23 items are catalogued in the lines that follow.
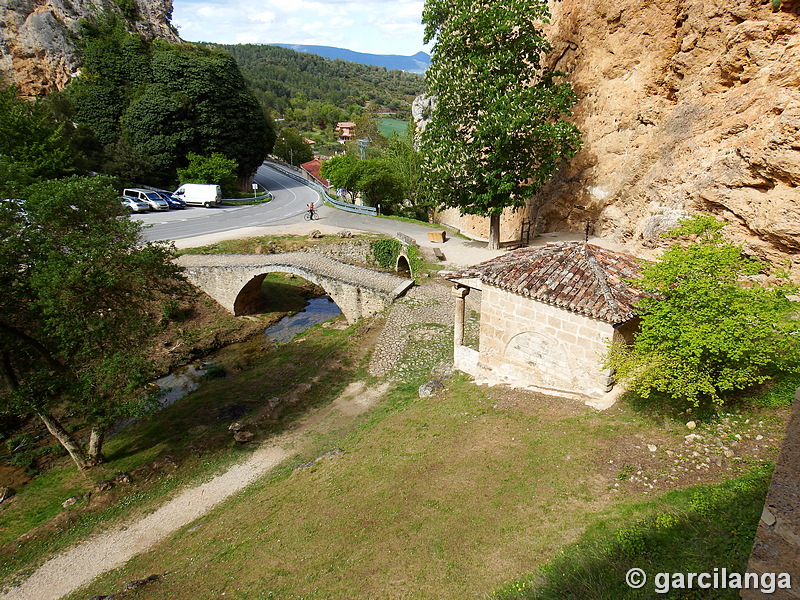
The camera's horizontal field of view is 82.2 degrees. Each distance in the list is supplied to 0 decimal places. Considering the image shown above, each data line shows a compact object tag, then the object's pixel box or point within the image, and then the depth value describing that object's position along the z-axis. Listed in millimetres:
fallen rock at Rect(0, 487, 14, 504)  14471
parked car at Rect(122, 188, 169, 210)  38406
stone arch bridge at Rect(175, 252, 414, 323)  25391
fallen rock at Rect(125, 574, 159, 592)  9414
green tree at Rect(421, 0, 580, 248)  21547
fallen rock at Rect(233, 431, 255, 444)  15992
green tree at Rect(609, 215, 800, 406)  8523
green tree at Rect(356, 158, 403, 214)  41250
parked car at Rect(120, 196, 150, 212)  36781
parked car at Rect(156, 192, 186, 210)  40375
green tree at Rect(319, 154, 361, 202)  41625
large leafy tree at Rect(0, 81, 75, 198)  33469
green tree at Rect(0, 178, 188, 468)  12539
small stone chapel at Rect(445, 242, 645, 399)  11438
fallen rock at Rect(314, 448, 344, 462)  13241
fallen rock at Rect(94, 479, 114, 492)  14094
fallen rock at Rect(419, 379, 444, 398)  15385
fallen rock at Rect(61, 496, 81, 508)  13540
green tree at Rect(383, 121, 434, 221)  43188
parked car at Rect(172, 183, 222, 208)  41750
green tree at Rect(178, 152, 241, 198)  43781
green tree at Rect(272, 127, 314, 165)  80250
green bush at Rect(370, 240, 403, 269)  31703
